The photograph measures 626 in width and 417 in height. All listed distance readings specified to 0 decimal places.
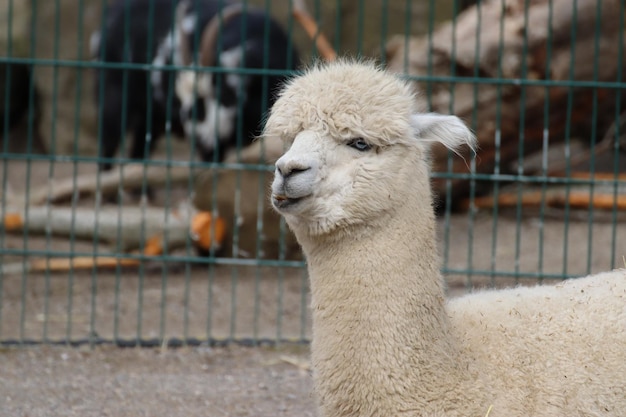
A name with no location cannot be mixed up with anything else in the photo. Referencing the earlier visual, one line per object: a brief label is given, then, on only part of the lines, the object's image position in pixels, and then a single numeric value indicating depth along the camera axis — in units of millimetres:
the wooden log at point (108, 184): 16693
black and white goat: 18498
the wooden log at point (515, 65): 13793
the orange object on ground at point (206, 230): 15109
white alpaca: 5608
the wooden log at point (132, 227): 15186
